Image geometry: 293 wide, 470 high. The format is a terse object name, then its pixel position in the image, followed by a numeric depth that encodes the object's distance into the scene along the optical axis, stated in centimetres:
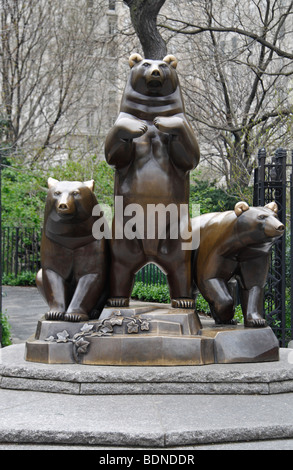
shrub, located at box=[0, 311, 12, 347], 791
